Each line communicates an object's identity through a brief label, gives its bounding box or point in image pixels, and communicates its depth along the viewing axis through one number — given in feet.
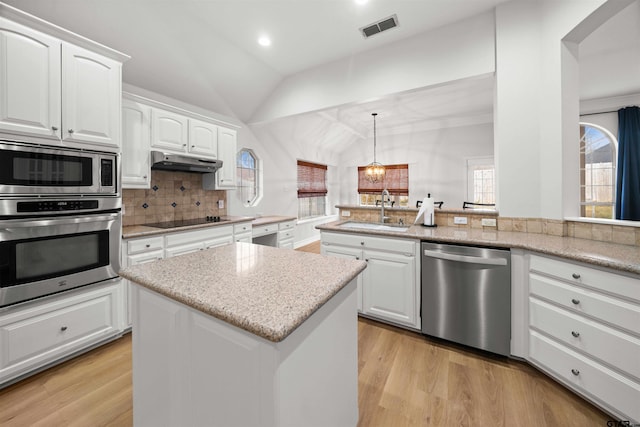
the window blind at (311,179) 20.14
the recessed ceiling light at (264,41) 9.42
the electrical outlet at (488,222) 7.79
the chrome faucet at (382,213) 9.29
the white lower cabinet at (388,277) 7.16
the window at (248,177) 14.83
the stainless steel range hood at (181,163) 8.77
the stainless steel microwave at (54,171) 5.18
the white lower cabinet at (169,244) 7.34
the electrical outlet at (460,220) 8.27
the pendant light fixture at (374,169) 18.61
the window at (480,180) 19.04
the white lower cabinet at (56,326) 5.27
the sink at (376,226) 9.04
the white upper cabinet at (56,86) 5.19
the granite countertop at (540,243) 4.46
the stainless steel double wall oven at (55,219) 5.21
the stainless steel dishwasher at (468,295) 6.03
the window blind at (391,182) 22.56
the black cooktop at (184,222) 9.47
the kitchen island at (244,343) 2.41
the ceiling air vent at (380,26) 8.45
